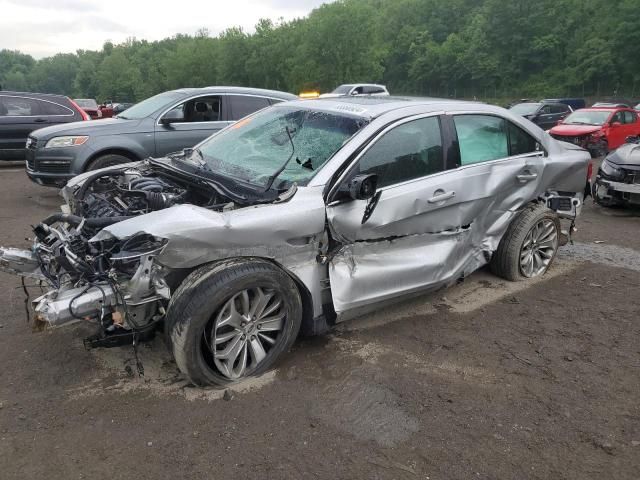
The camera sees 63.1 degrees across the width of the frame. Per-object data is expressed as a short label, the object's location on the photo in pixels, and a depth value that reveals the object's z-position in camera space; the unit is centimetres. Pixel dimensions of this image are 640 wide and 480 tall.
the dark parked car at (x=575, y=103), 2643
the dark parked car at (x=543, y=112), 1853
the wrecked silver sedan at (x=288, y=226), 286
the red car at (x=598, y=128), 1429
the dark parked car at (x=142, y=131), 730
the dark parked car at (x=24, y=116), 1027
